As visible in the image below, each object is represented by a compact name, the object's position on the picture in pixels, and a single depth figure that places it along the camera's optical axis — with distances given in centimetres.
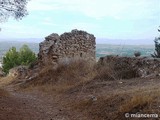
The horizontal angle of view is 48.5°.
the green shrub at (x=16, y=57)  3236
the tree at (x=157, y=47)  1977
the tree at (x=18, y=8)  659
